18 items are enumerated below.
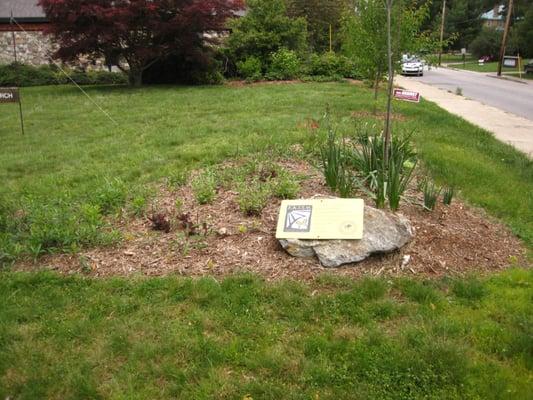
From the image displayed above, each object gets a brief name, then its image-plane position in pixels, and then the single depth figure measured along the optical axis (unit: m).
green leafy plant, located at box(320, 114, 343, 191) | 5.10
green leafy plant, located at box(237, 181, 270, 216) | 4.79
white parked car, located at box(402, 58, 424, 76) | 33.53
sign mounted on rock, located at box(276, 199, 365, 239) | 4.15
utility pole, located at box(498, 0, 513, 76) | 30.35
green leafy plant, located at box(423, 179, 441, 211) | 4.79
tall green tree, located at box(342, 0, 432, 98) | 9.53
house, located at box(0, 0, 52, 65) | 23.72
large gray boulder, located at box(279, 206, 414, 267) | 4.04
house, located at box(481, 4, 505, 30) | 69.30
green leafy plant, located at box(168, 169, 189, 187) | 5.83
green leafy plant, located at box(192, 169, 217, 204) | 5.15
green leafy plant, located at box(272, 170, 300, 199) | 5.07
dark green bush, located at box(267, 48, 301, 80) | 20.16
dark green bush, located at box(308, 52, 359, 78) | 21.47
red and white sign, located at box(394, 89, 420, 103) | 6.98
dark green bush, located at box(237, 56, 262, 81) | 19.94
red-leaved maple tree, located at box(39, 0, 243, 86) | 15.59
